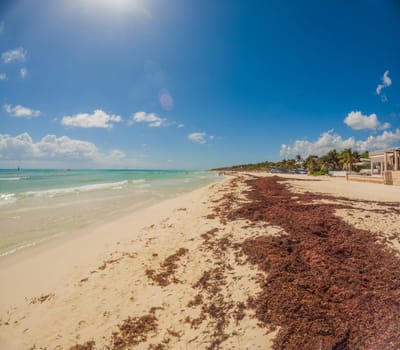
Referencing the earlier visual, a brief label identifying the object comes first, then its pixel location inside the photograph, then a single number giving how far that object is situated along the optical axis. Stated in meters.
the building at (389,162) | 20.19
